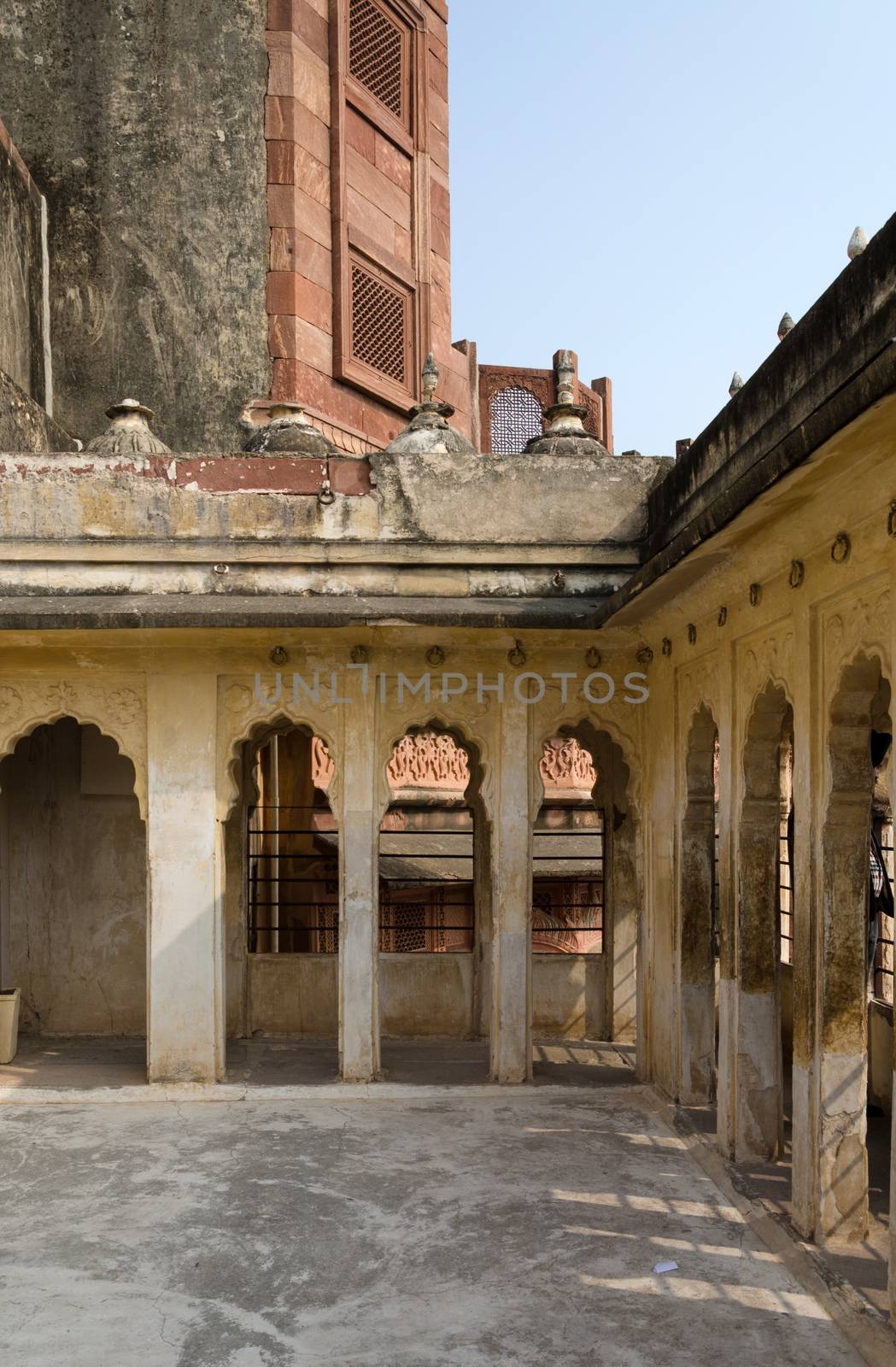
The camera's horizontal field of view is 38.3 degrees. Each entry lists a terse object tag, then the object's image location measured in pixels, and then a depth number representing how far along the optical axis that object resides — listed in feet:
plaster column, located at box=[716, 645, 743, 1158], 20.77
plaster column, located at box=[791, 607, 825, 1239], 17.21
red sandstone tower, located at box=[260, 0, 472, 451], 36.60
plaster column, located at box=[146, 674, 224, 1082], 26.37
